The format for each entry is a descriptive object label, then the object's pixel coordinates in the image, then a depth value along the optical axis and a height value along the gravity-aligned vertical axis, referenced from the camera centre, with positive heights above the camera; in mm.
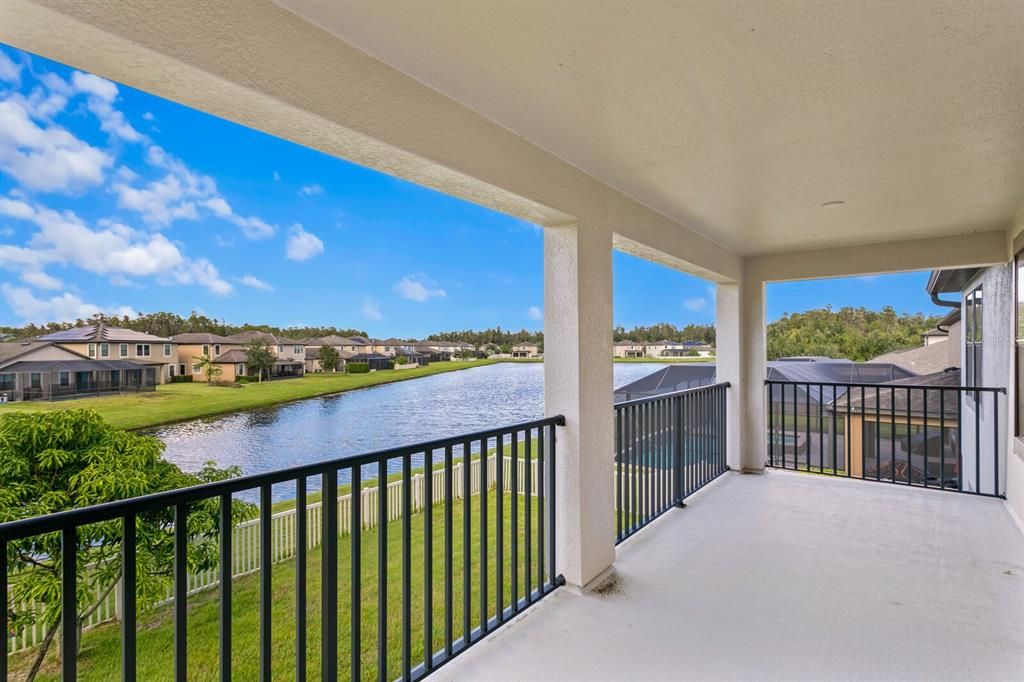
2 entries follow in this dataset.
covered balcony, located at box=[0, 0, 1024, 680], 1415 +651
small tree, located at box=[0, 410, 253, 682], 1626 -497
